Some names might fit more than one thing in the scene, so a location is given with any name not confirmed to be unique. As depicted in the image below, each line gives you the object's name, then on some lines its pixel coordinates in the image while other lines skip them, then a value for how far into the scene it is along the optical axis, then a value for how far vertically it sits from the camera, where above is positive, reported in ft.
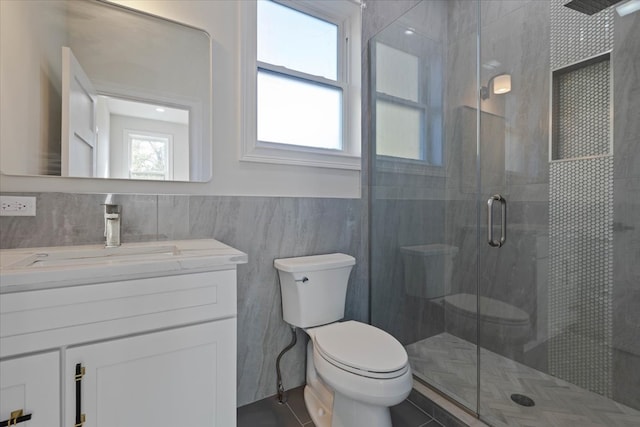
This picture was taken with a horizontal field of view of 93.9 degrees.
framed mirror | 3.67 +1.64
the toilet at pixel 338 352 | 3.61 -1.86
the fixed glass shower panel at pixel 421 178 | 6.28 +0.76
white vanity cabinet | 2.39 -1.24
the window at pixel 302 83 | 5.16 +2.52
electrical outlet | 3.55 +0.07
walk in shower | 4.69 +0.18
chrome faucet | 3.80 -0.18
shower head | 4.78 +3.42
